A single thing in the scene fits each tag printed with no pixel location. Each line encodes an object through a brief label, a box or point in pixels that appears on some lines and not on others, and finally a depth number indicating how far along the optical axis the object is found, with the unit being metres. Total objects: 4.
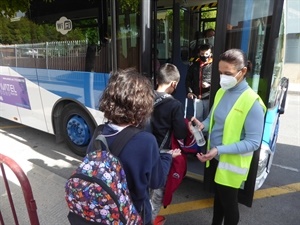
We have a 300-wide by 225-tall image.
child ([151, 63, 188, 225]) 1.99
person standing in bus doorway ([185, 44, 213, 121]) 3.82
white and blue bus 2.30
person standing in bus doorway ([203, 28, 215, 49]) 4.23
